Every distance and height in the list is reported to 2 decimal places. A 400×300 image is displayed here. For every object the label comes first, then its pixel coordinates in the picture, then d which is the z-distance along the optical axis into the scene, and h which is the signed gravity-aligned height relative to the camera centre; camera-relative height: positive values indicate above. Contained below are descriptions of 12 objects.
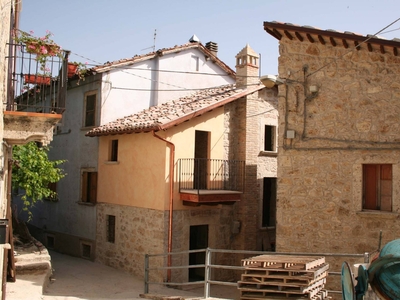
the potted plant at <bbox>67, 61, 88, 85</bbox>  14.23 +3.22
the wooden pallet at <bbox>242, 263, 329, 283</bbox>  7.20 -1.56
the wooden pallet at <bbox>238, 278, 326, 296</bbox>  7.19 -1.80
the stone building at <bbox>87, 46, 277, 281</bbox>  13.34 +0.00
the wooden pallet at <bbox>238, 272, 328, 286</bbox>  7.19 -1.66
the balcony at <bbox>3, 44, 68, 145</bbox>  6.77 +0.84
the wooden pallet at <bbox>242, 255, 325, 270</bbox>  7.33 -1.40
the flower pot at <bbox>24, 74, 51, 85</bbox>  7.37 +1.54
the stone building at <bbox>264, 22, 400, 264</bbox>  9.59 +0.87
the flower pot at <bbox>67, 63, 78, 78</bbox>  14.23 +3.22
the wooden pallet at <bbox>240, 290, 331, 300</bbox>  7.26 -1.94
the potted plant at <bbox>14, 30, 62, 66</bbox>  7.39 +2.05
